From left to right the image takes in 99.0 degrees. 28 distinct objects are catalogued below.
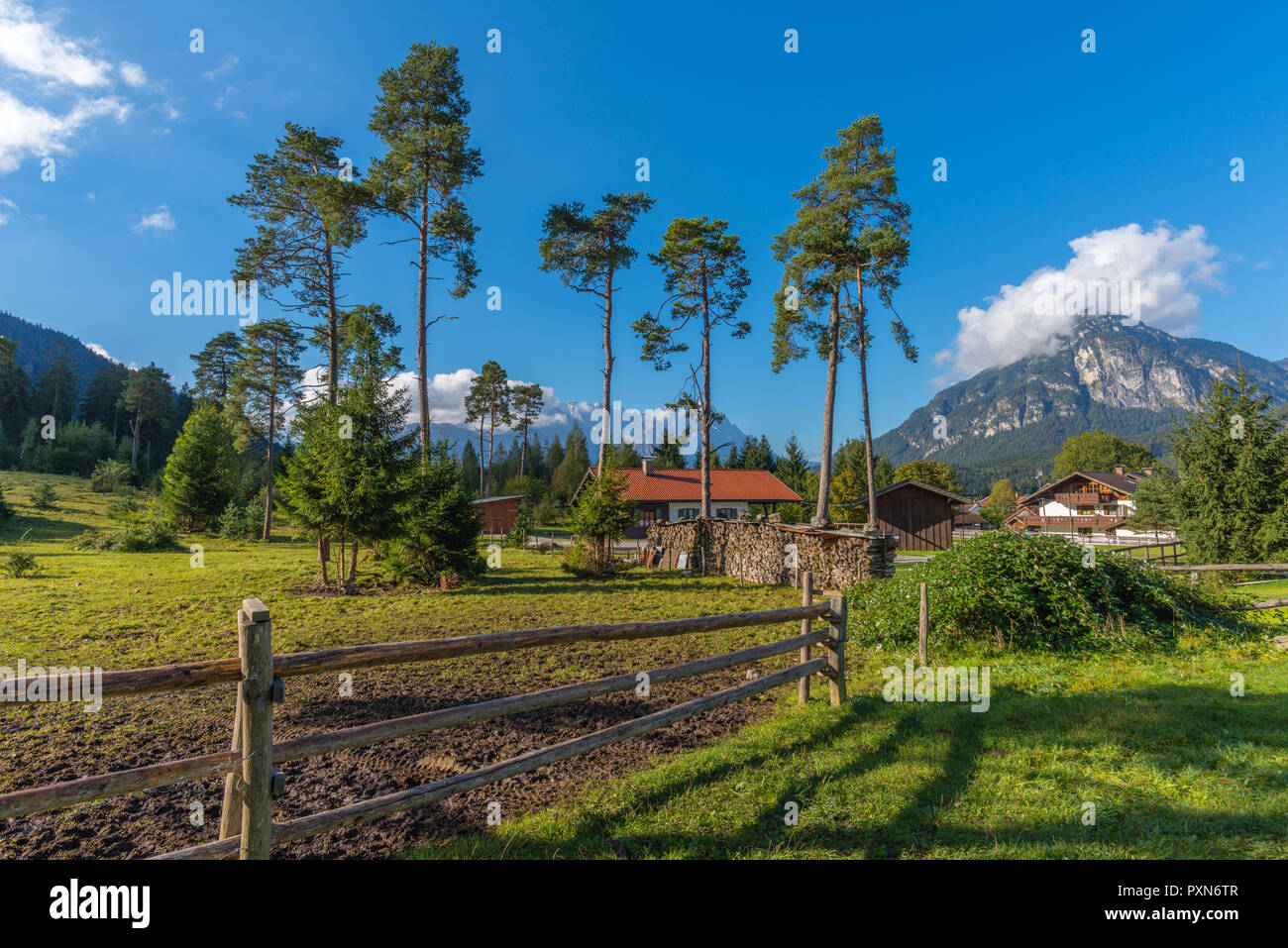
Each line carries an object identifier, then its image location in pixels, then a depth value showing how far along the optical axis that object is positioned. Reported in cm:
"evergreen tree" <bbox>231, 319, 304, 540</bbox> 3028
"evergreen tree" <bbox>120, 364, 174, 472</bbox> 5912
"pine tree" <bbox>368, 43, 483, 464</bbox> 1850
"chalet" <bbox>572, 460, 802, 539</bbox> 4128
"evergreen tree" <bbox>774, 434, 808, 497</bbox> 5072
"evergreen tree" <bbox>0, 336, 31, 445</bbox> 6181
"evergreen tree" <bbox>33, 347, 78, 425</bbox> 6650
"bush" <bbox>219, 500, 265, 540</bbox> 2925
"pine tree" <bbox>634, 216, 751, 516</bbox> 2283
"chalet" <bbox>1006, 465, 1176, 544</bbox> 5272
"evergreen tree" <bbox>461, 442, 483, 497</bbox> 7856
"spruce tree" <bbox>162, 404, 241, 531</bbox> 2950
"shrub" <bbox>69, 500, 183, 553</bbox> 2317
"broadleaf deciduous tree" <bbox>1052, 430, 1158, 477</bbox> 8322
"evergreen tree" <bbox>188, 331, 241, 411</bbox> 4891
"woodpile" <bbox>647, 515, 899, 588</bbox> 1366
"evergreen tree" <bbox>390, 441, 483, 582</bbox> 1622
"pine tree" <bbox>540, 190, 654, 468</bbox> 2281
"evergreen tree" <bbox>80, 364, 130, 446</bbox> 7075
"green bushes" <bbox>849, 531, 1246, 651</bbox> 841
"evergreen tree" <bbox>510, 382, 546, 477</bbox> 6016
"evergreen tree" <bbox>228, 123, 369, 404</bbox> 2058
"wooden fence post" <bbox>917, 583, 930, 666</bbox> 814
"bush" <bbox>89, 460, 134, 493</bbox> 4019
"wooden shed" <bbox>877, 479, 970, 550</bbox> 3581
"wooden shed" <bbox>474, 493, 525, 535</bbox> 3478
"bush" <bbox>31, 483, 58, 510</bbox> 3203
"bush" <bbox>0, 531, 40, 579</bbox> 1616
